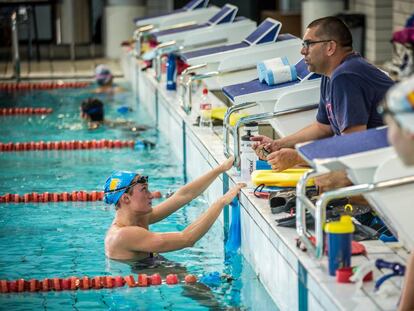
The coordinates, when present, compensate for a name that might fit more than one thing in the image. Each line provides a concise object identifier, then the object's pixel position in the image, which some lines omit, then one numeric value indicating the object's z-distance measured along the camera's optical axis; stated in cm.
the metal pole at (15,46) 2603
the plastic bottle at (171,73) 1948
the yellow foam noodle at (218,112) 1562
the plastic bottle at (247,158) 1168
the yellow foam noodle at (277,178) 1084
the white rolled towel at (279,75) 1345
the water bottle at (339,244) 809
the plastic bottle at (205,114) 1560
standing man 1011
